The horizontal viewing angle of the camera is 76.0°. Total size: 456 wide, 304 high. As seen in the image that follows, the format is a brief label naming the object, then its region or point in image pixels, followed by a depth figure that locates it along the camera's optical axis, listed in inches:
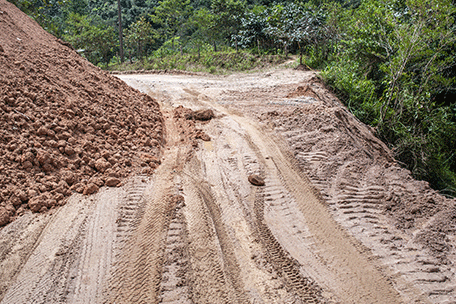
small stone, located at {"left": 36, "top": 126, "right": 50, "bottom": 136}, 146.3
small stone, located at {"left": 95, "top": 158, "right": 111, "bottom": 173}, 152.9
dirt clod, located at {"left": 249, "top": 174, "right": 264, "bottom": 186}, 164.8
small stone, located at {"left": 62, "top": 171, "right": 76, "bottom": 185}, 139.7
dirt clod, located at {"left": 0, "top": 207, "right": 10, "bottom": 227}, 115.1
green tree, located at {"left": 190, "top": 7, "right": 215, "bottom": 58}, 616.9
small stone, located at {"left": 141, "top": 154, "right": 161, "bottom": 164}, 172.9
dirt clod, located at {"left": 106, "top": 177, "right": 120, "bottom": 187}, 146.7
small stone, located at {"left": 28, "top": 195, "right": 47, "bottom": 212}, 123.3
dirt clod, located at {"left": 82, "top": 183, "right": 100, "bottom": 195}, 138.2
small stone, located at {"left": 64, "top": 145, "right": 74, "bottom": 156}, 148.9
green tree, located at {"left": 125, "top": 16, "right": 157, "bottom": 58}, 663.1
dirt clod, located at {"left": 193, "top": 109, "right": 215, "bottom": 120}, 236.7
